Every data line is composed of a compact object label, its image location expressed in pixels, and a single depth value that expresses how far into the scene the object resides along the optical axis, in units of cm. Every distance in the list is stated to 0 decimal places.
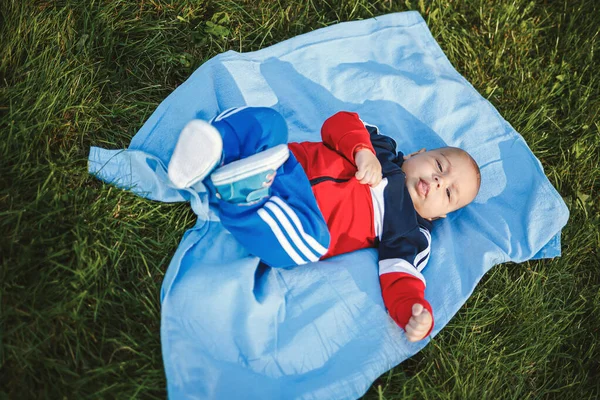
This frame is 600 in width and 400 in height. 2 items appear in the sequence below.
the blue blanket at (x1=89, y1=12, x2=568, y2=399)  222
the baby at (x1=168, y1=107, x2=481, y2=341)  211
